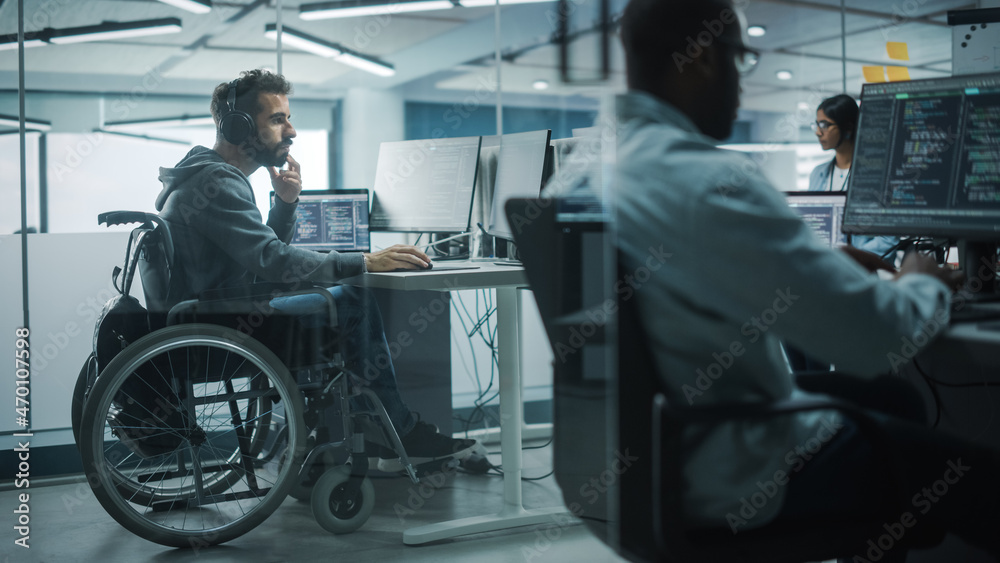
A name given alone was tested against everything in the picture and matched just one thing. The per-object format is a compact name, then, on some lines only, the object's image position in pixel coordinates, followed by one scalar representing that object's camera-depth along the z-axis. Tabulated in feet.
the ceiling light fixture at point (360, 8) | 11.17
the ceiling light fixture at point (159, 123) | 9.68
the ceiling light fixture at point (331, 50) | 10.76
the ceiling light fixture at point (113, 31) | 9.43
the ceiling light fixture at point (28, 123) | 9.10
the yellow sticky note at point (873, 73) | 12.34
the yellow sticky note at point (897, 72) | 12.90
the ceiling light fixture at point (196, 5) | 10.25
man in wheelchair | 7.16
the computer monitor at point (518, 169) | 7.83
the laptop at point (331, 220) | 9.43
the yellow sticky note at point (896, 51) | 12.89
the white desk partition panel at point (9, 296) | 9.10
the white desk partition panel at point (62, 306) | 9.24
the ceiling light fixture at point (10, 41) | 9.11
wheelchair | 6.73
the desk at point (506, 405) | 7.13
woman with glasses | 10.25
